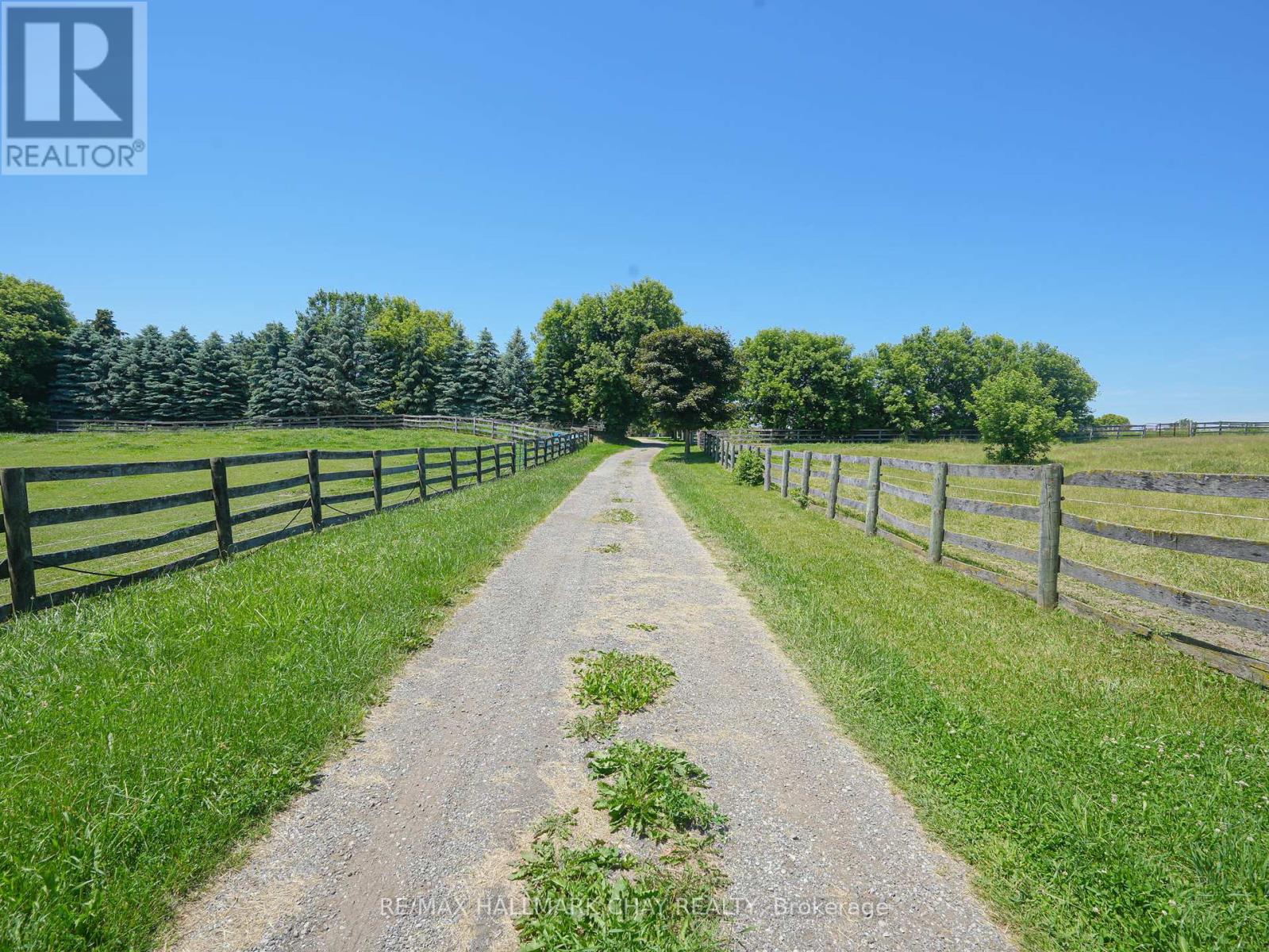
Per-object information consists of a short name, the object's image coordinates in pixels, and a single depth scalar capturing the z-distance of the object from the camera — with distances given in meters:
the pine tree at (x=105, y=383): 51.75
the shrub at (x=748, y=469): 18.89
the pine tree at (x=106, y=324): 63.03
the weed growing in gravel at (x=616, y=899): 2.11
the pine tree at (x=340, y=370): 54.22
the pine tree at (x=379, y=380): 55.93
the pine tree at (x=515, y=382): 56.38
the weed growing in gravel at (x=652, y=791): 2.77
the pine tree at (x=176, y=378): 52.53
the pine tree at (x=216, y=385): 53.50
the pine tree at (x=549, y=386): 56.97
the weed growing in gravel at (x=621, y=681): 4.02
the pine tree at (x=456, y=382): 54.97
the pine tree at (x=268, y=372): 54.81
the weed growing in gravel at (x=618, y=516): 11.85
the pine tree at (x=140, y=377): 51.56
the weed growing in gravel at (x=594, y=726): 3.60
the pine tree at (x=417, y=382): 56.31
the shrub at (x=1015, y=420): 33.34
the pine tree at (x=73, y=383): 52.06
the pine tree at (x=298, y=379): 54.25
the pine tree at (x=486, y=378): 55.25
